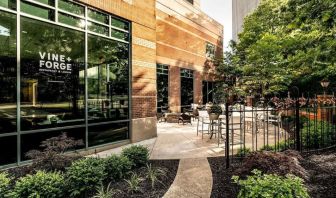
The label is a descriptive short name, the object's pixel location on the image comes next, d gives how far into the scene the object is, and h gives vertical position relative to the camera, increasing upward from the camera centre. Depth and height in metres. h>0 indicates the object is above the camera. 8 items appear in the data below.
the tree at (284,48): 5.28 +2.00
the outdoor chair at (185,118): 13.86 -1.11
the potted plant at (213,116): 8.91 -0.63
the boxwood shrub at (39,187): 3.66 -1.38
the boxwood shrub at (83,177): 4.01 -1.36
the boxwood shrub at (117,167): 4.68 -1.37
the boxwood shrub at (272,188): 2.92 -1.12
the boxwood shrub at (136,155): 5.44 -1.30
